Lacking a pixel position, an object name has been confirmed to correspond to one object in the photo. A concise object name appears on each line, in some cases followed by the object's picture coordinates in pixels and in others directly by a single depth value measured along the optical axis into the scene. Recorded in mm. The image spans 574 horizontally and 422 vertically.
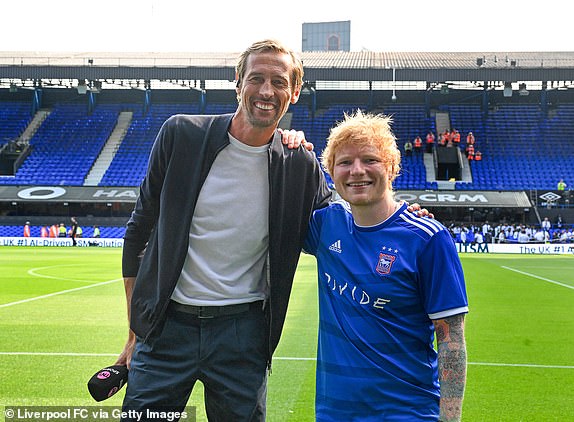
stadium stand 41450
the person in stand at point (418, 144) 43219
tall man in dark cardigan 3271
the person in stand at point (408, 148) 43184
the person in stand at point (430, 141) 43406
